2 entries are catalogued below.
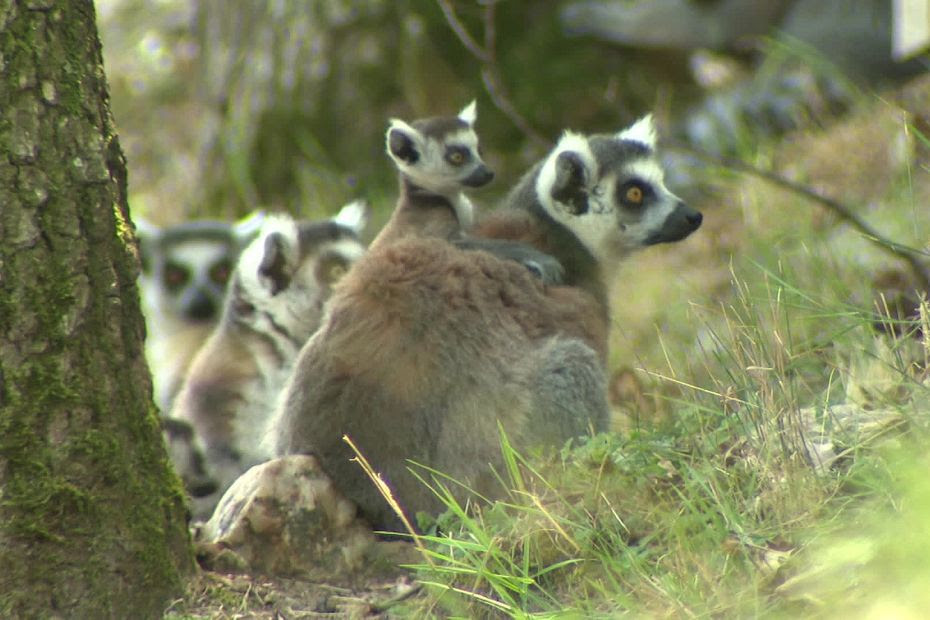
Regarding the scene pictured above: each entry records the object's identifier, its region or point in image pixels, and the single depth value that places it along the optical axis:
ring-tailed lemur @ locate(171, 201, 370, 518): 10.73
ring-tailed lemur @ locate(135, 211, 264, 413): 13.29
